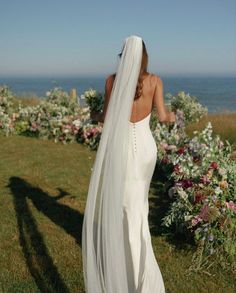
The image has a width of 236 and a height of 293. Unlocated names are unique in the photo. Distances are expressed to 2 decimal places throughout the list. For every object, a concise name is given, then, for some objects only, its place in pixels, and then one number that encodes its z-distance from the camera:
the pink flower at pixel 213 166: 7.80
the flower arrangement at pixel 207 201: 6.39
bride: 4.68
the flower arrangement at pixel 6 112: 16.56
